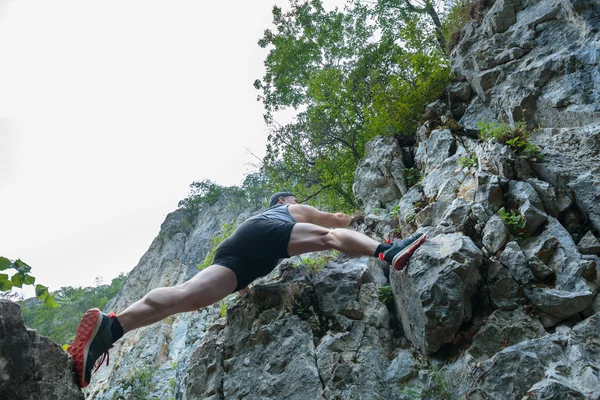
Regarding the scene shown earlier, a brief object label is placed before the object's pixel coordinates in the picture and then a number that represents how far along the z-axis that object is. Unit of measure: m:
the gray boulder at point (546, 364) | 3.26
